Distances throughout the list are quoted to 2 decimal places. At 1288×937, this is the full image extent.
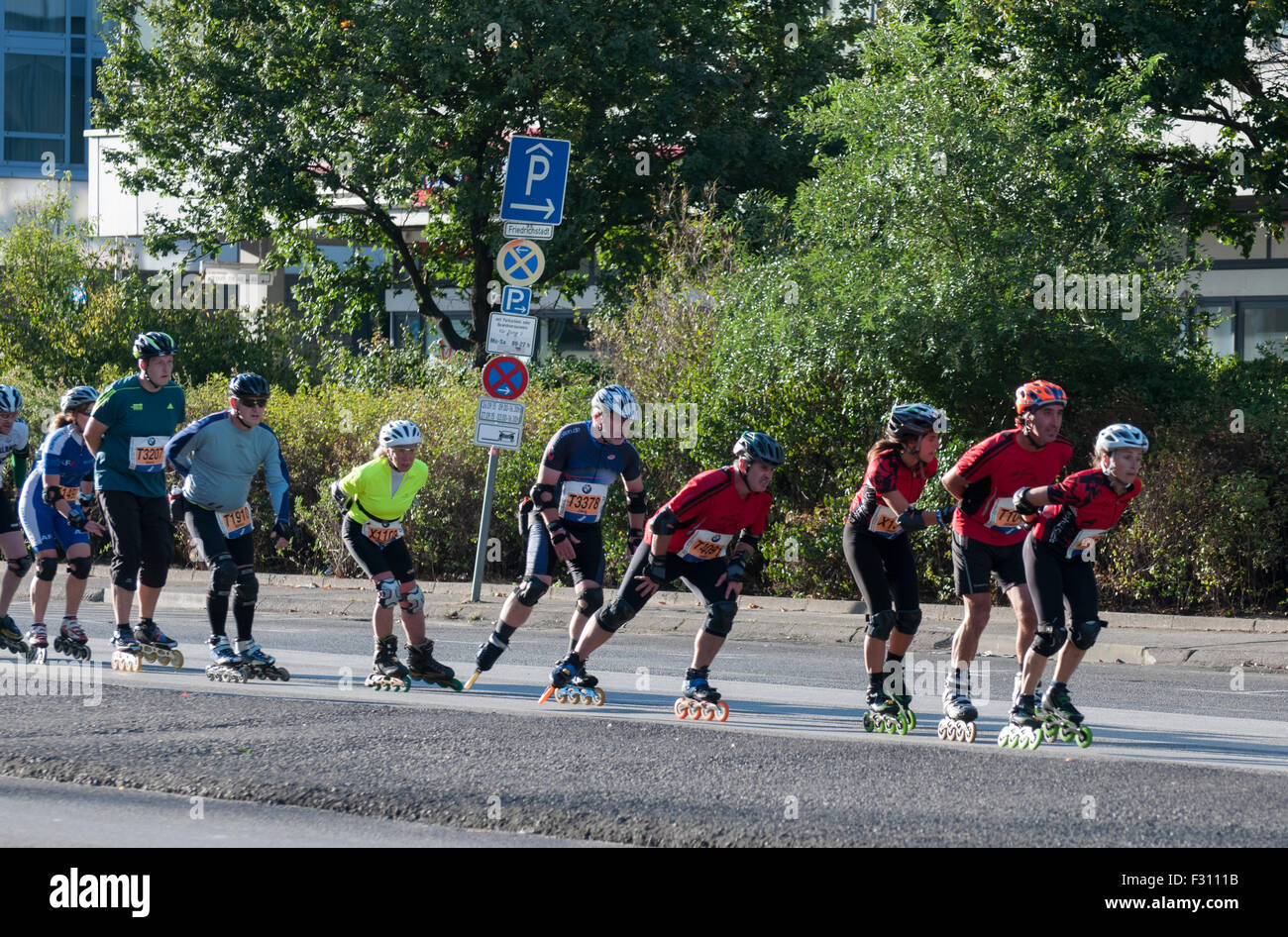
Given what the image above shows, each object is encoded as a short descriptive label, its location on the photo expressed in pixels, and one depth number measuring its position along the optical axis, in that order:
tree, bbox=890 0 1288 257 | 18.19
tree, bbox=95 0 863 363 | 22.98
